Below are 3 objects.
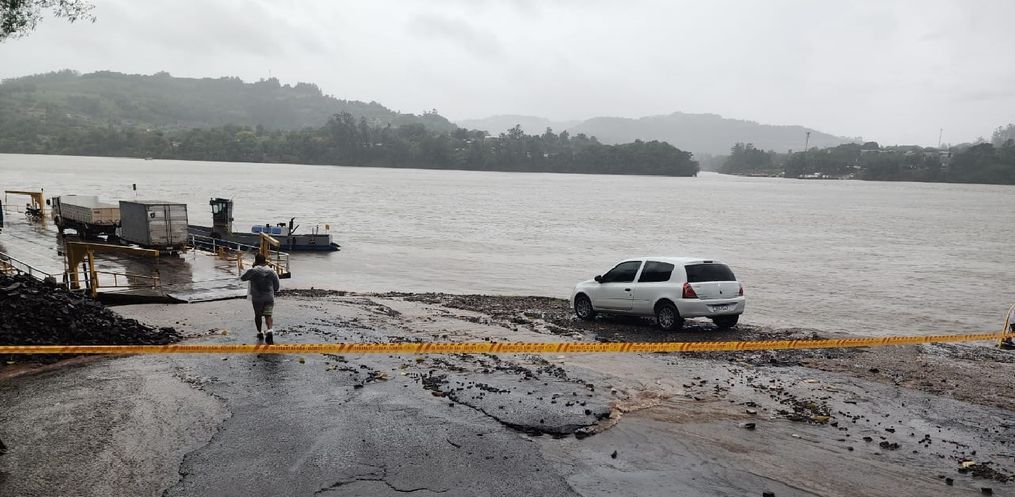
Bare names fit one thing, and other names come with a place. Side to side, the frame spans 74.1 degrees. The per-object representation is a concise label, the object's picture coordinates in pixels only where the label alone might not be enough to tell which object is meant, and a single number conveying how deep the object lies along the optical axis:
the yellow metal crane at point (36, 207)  49.34
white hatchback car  14.26
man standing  11.38
